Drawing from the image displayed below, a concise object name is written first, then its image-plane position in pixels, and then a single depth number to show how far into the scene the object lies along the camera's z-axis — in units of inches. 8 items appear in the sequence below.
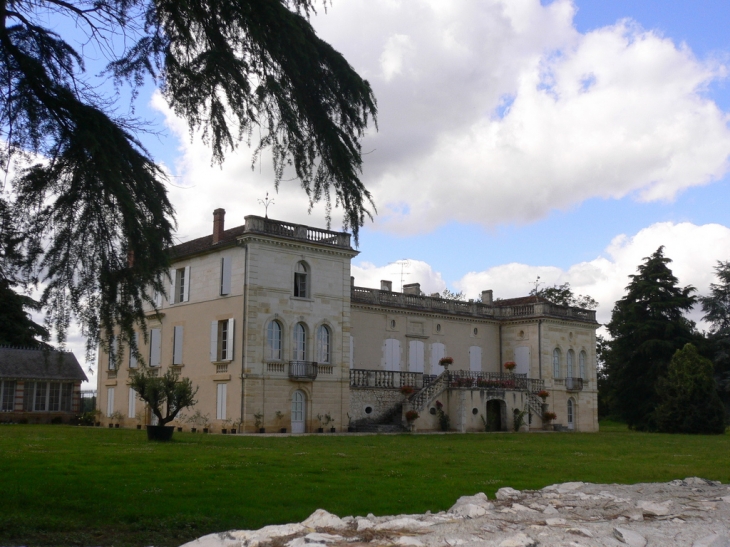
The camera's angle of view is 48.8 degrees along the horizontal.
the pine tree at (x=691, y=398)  1518.2
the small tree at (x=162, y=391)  852.0
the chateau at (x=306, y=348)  1162.0
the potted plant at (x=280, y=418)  1162.0
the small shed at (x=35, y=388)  1365.7
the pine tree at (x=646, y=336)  1777.8
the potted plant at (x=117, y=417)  1368.1
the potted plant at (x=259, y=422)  1135.0
